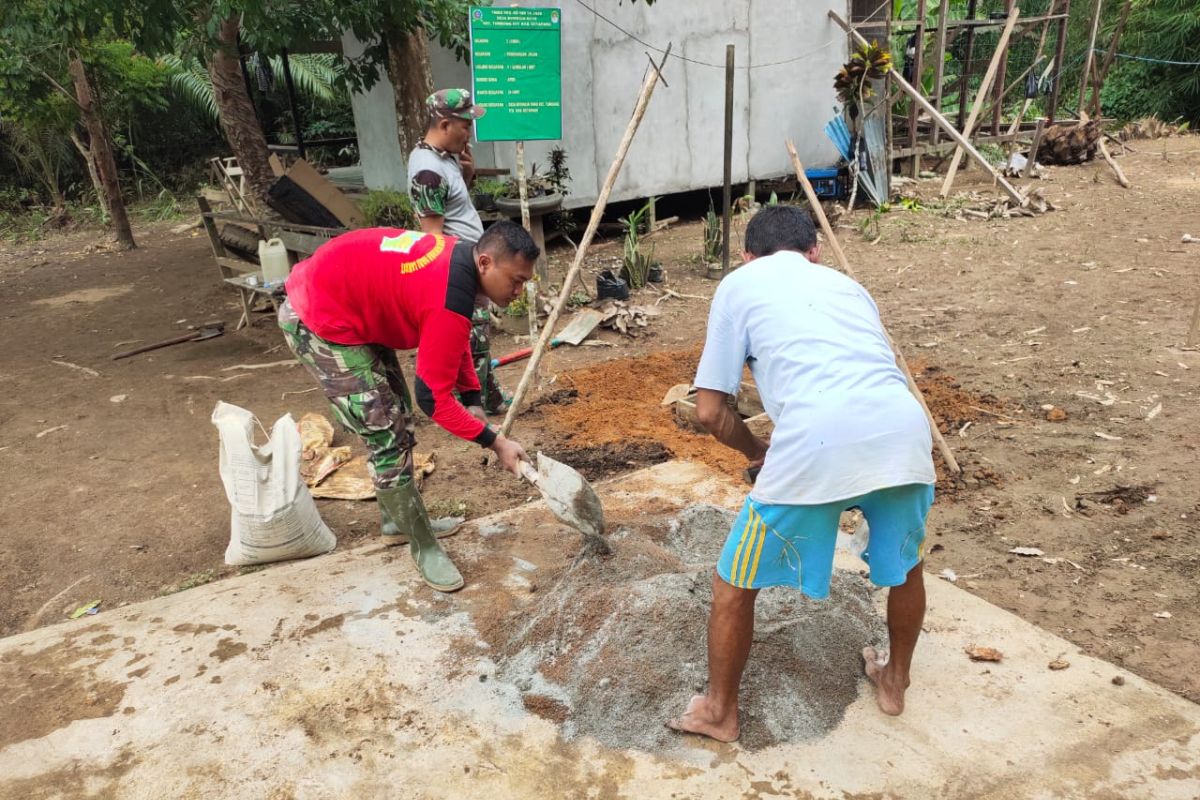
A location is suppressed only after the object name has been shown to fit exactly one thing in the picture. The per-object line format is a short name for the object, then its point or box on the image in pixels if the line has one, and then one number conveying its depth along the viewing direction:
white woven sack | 3.23
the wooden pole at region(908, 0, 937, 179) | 10.27
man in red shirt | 2.49
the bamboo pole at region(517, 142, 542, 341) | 5.68
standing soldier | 4.34
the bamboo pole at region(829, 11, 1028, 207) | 9.01
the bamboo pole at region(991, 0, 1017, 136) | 11.19
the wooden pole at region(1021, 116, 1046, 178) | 10.38
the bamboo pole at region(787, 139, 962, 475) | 3.48
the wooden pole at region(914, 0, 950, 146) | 10.50
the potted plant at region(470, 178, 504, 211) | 7.49
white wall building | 8.34
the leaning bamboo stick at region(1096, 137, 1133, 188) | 10.15
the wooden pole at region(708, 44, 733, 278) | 6.43
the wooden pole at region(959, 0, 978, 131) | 11.31
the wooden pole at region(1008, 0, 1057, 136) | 11.83
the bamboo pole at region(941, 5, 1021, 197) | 10.05
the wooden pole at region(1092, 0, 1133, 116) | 12.62
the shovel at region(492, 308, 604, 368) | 6.08
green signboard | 5.59
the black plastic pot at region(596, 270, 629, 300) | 6.81
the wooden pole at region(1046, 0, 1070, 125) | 12.01
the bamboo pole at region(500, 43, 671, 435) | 4.08
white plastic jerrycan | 6.49
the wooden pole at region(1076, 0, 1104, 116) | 12.01
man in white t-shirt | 1.80
